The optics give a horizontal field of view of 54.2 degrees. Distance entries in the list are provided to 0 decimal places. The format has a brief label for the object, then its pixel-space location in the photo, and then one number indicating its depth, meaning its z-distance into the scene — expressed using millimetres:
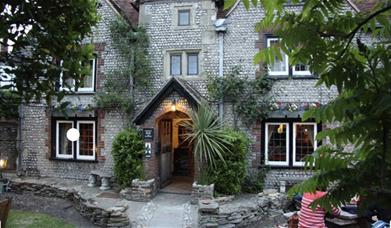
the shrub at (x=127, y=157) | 13688
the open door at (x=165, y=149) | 14839
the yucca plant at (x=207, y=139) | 12469
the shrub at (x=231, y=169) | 12703
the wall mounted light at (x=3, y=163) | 17291
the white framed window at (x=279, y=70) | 14523
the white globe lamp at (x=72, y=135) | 16297
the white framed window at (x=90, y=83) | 16219
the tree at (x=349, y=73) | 1670
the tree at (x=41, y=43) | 3631
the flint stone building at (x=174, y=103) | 14203
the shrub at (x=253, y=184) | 13906
